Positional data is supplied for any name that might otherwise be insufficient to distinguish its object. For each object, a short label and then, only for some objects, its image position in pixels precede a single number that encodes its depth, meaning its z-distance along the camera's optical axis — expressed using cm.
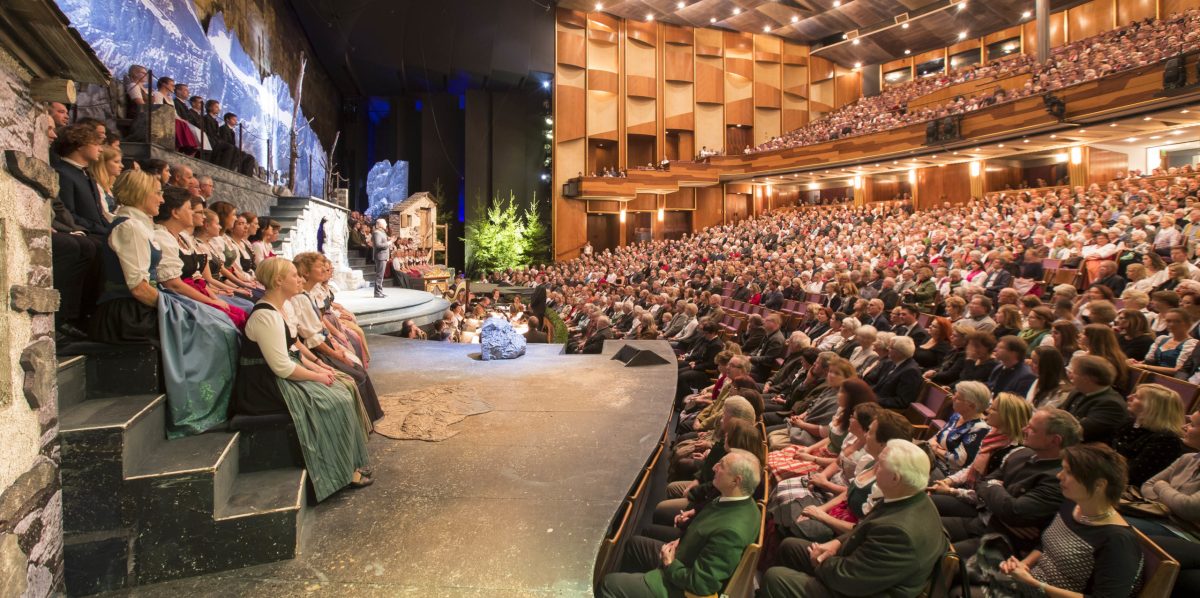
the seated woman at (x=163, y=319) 225
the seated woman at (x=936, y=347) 463
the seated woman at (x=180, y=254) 240
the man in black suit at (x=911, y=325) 503
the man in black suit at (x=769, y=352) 556
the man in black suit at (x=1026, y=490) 211
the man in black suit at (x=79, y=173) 262
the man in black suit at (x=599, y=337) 665
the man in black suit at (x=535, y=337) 775
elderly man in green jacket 206
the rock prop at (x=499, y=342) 539
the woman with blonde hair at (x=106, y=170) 282
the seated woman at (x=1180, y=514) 188
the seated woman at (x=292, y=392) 236
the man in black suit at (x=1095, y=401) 248
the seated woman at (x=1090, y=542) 178
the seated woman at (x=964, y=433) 270
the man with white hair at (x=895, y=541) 192
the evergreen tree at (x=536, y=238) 1986
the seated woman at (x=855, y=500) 242
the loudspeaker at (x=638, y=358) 513
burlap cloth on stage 329
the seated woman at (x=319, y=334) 298
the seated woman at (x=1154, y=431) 229
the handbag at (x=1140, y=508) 209
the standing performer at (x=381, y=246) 945
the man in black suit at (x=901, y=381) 371
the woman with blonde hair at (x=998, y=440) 247
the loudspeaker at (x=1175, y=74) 1020
